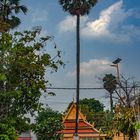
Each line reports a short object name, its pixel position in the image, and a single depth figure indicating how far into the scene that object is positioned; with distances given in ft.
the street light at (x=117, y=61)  112.49
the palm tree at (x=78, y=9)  84.89
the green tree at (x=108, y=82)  130.22
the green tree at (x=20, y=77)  49.16
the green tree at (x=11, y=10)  67.95
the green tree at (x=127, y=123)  70.07
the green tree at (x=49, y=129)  89.61
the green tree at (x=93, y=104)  179.17
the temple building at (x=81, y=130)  105.90
